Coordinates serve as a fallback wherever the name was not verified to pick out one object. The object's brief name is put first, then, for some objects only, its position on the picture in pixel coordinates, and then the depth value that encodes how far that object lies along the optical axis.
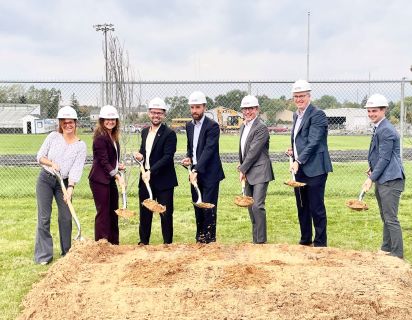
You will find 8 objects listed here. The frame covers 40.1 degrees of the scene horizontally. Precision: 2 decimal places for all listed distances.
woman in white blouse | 6.62
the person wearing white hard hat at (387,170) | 6.31
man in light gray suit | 7.12
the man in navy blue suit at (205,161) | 7.16
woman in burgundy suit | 6.93
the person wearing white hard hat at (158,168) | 7.10
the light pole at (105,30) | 8.90
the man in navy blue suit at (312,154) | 6.91
